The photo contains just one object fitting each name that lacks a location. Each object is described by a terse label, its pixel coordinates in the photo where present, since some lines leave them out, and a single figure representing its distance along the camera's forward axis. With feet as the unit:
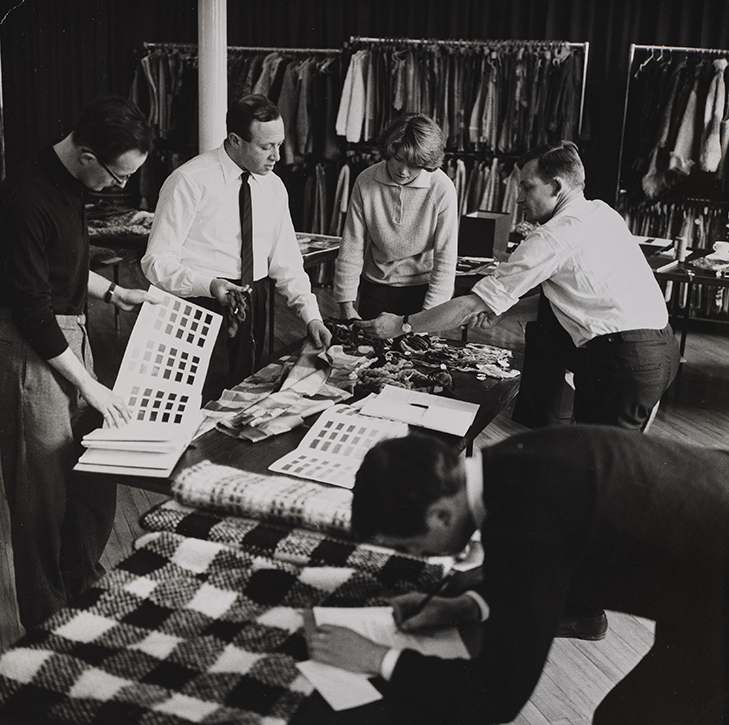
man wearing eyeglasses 6.60
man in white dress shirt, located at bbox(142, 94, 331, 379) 9.20
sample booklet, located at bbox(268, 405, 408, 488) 6.50
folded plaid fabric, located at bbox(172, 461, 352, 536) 5.59
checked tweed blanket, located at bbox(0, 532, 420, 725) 4.02
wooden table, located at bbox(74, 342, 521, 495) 6.33
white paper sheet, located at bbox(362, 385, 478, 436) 7.55
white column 14.75
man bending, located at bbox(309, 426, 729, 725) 4.36
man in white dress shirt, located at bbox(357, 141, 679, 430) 8.77
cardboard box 16.22
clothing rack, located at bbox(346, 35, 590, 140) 20.85
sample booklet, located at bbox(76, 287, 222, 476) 6.54
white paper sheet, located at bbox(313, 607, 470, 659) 4.60
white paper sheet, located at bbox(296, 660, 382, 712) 4.17
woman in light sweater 11.18
